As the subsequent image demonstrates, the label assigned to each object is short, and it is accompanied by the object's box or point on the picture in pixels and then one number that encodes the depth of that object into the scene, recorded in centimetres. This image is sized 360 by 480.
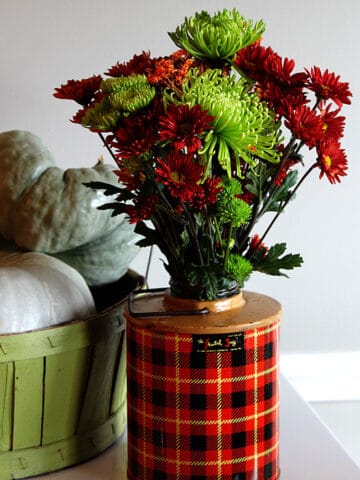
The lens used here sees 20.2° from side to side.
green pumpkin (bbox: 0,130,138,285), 146
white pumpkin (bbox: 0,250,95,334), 130
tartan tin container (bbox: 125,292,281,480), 123
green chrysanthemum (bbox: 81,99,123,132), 118
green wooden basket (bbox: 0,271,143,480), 130
